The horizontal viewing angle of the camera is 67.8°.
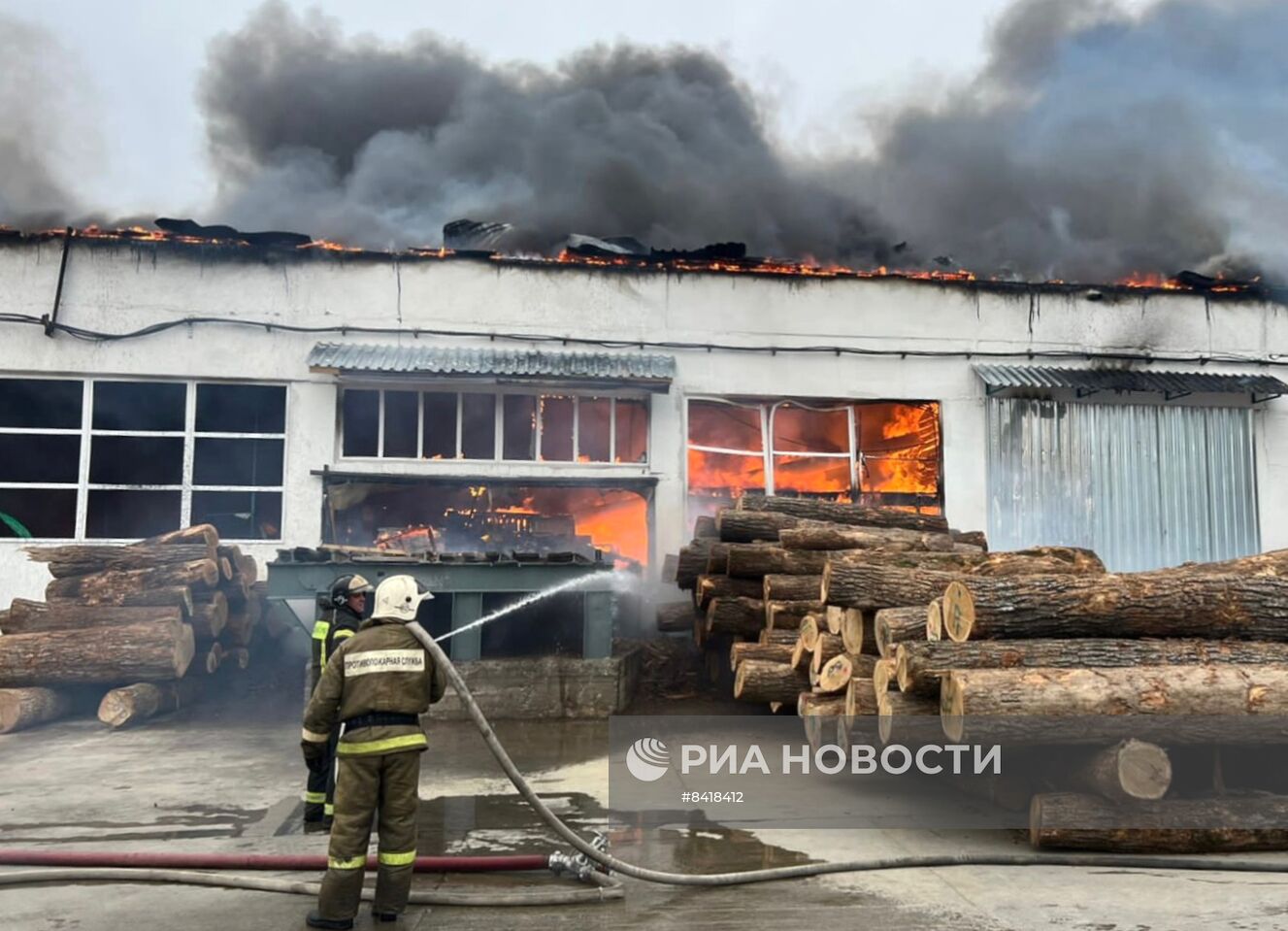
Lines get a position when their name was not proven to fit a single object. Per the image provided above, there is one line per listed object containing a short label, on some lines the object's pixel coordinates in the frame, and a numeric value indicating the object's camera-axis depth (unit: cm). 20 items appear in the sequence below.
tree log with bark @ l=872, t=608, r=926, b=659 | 679
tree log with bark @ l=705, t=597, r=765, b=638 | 1025
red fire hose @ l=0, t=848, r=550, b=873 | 492
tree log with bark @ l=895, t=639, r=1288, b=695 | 598
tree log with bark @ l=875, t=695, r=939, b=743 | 622
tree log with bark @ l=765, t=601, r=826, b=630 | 943
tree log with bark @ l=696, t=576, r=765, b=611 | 1043
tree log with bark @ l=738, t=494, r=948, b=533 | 1136
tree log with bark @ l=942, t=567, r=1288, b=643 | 618
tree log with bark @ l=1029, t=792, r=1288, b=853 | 534
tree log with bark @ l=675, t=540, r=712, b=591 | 1126
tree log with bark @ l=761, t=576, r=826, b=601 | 960
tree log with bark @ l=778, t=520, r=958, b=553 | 1015
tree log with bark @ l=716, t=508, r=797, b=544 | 1077
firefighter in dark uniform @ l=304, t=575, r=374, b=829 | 573
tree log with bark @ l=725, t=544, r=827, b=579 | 1004
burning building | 1268
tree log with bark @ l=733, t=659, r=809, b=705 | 857
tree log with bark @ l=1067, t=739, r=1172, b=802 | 537
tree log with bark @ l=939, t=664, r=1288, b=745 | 555
